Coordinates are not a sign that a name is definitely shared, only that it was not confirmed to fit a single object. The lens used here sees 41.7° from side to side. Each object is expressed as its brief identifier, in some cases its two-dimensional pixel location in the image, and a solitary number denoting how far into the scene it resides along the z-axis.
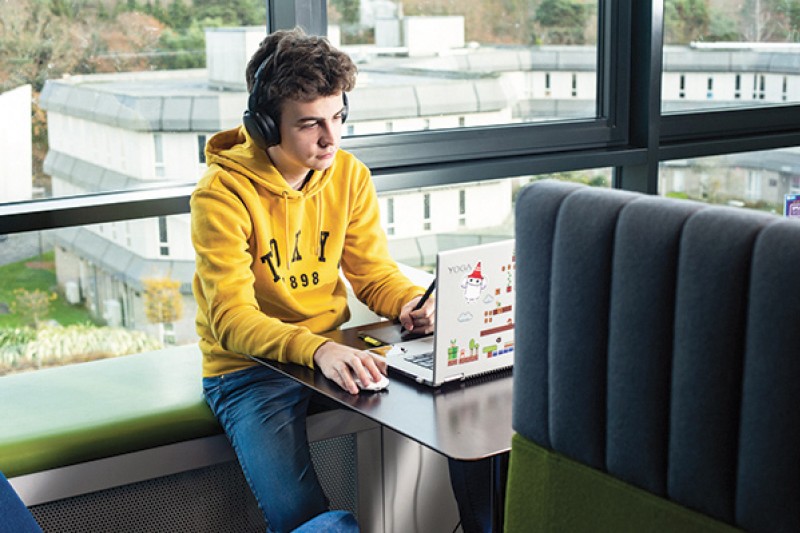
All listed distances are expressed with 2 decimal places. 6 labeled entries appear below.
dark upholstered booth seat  1.19
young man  2.06
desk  1.68
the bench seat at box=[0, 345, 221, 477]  2.12
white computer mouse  1.88
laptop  1.83
